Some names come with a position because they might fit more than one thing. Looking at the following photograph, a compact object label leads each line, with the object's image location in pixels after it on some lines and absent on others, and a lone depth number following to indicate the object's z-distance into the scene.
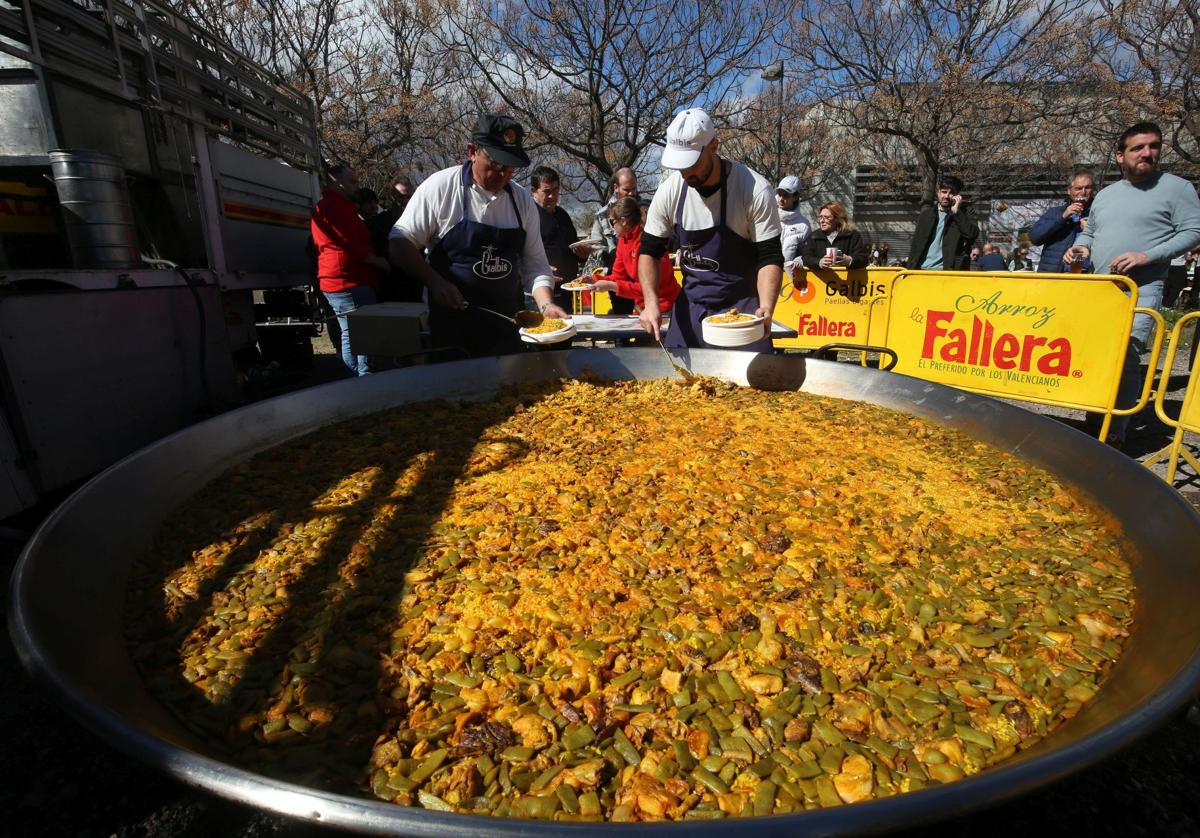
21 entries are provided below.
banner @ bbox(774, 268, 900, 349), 6.75
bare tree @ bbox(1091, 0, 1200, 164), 14.69
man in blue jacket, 6.32
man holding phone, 7.24
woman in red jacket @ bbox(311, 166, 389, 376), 5.74
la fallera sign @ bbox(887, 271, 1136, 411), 4.78
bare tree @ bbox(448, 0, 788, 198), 18.42
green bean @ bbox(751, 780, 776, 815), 1.14
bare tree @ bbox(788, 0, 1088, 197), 17.55
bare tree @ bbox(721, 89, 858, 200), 23.41
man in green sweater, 4.55
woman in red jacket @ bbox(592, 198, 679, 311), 6.15
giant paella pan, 0.88
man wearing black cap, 3.61
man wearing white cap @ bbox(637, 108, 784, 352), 3.29
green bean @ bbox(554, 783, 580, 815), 1.16
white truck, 3.76
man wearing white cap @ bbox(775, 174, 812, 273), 7.21
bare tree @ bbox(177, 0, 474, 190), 18.17
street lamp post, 18.41
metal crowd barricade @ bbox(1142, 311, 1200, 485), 4.07
